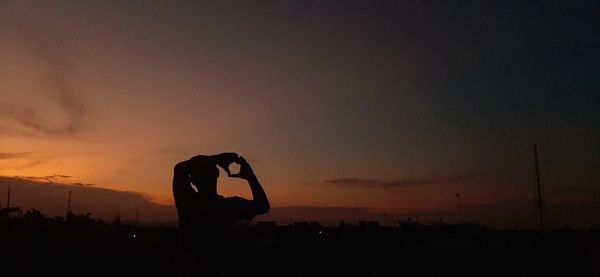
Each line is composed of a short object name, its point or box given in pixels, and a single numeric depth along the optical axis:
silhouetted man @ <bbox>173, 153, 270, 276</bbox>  3.44
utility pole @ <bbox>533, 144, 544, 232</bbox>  42.56
